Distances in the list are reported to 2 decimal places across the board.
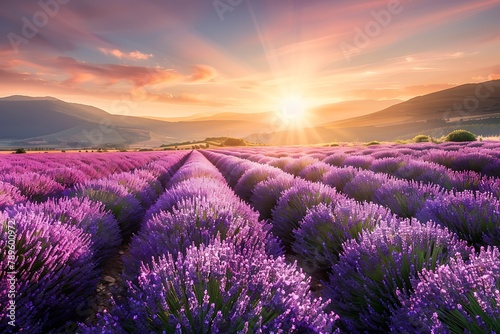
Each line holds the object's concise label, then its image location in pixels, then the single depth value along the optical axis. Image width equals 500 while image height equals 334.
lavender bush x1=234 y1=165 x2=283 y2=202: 7.01
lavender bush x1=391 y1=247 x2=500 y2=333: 1.25
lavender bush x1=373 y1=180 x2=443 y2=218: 3.56
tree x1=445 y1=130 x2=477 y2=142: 25.27
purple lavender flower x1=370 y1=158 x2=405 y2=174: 7.59
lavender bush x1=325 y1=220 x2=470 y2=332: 1.82
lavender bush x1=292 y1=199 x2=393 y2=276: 2.70
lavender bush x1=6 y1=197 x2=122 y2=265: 2.98
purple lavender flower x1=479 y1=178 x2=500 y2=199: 3.72
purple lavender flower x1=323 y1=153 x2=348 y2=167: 11.06
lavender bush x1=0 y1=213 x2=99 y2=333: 1.83
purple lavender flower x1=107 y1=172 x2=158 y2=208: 5.83
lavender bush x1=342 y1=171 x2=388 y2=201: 4.77
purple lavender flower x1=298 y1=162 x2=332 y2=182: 7.48
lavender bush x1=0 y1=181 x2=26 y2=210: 3.67
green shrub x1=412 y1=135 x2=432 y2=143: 31.48
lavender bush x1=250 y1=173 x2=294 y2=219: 5.25
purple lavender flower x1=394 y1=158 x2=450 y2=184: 5.43
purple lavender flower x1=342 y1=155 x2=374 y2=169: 9.17
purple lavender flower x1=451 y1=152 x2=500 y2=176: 6.86
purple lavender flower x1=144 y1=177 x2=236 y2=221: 3.84
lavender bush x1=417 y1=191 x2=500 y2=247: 2.60
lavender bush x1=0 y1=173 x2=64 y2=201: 5.23
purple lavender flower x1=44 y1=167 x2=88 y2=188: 7.15
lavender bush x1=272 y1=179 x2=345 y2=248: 3.82
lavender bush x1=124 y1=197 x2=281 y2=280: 2.29
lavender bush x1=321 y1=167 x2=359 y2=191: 6.08
